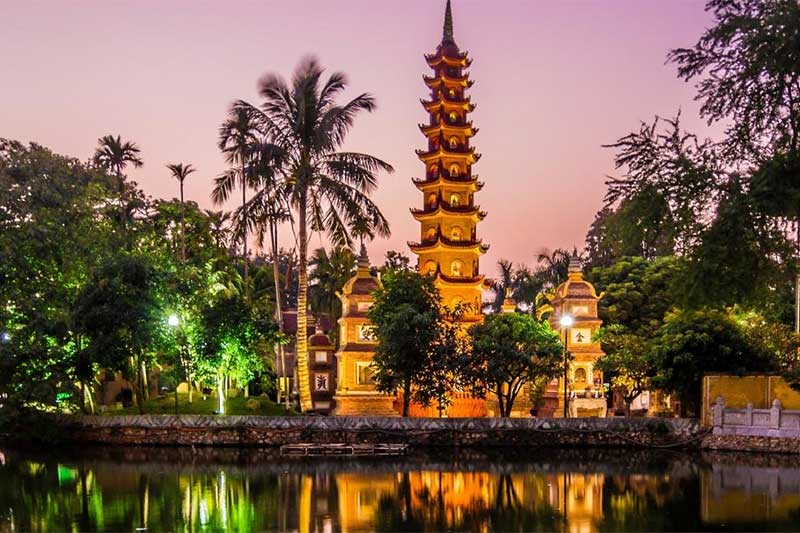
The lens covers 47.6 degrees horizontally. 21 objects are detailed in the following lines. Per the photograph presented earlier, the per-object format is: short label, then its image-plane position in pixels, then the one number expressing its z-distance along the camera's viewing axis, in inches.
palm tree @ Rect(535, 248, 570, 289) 2193.7
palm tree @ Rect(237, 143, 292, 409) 1387.8
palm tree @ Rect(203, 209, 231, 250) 1963.3
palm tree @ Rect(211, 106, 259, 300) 1417.3
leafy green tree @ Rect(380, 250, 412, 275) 2452.0
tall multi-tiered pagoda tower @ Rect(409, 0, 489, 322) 1820.9
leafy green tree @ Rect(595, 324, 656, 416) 1379.2
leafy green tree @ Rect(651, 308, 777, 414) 1247.5
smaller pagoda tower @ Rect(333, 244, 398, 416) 1663.4
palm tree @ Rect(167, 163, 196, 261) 1907.0
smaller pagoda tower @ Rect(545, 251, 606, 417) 1652.3
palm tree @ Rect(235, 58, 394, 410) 1393.9
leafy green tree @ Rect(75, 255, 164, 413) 1290.6
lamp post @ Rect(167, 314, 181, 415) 1362.0
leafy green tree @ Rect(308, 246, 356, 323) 2268.7
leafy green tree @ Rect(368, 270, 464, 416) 1350.9
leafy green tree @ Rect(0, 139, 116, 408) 1266.0
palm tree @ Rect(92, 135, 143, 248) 1956.2
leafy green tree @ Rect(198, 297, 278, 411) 1385.3
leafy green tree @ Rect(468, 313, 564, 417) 1344.7
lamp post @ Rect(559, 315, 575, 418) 1288.1
